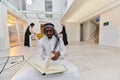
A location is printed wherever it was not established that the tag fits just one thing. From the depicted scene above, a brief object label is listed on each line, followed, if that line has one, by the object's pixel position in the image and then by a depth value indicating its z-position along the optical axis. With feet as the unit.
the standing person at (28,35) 20.57
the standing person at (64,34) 21.95
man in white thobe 3.79
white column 16.81
